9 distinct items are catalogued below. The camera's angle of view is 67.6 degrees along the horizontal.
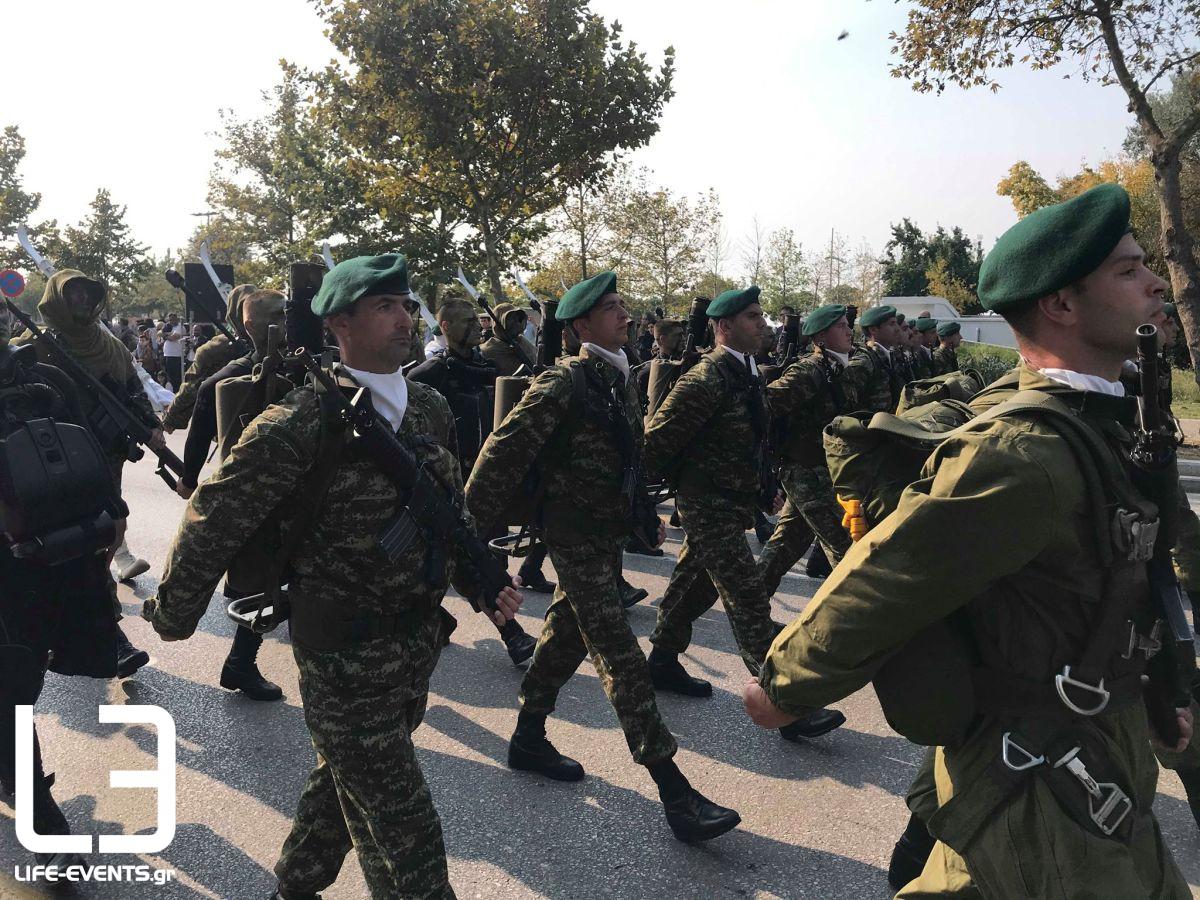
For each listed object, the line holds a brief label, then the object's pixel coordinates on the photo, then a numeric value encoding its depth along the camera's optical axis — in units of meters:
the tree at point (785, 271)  36.00
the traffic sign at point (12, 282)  7.66
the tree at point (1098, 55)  11.84
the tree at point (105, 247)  39.00
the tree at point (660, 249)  27.45
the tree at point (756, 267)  36.19
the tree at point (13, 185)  36.46
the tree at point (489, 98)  15.82
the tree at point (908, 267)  43.75
